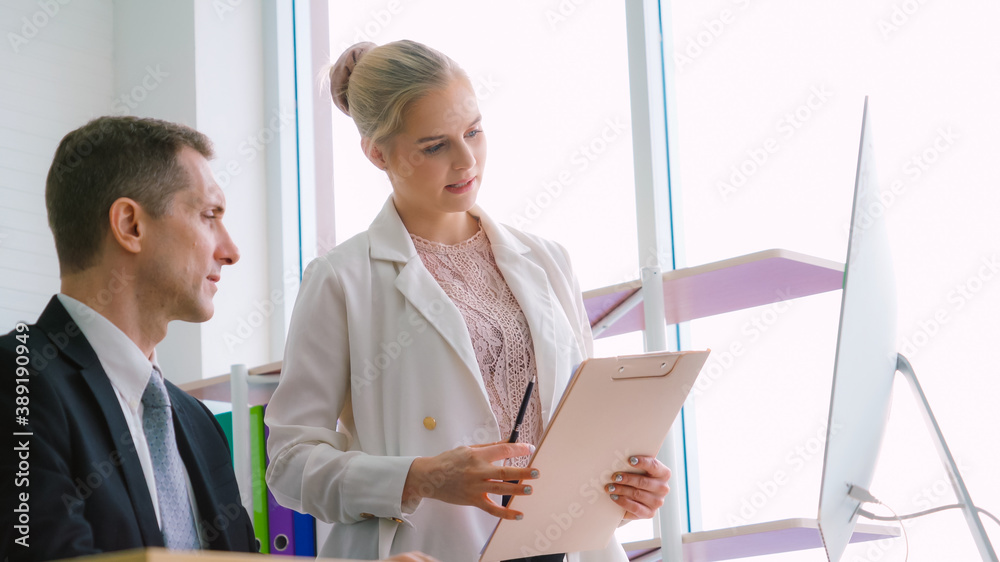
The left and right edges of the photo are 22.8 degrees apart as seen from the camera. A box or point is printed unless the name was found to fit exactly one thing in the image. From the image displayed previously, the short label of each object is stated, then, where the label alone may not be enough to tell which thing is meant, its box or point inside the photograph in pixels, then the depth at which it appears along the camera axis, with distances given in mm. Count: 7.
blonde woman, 2753
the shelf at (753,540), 2912
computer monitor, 2598
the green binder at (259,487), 3457
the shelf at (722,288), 3010
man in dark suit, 2553
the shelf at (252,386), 3533
